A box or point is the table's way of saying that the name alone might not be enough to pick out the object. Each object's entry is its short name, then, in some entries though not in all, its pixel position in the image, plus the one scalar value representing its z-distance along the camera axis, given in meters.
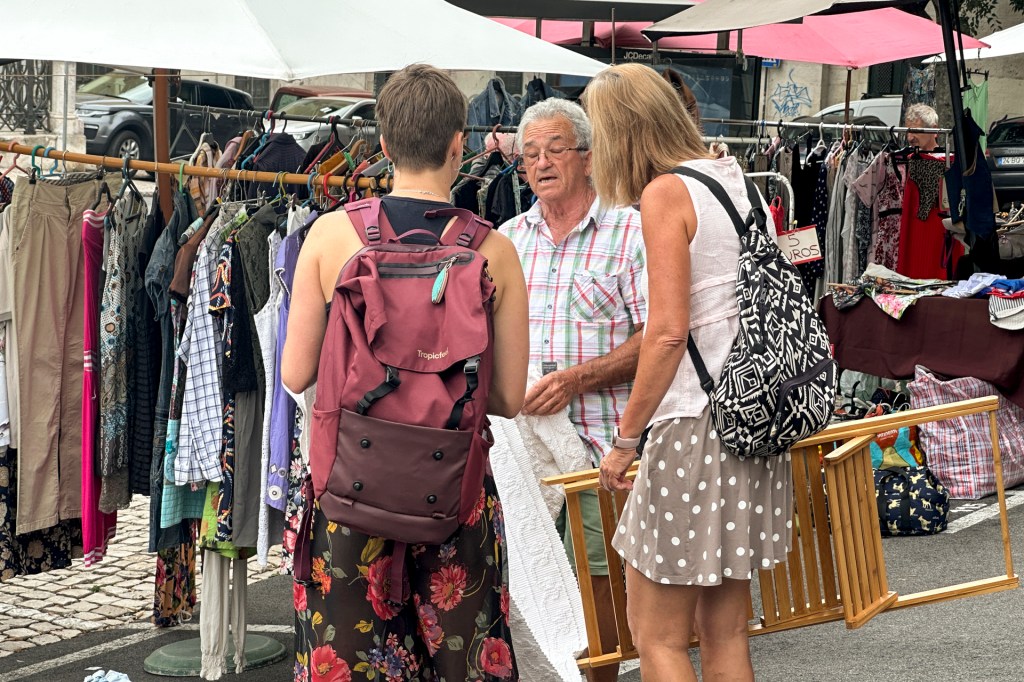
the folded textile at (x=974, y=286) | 7.04
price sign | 6.17
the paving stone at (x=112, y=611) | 5.53
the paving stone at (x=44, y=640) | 5.14
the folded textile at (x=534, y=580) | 3.51
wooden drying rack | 3.64
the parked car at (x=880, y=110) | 20.09
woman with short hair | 2.78
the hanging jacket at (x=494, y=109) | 7.23
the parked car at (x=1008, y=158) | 17.59
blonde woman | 3.17
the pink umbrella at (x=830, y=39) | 11.46
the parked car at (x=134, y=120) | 19.11
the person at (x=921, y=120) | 10.01
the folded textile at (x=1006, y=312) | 6.84
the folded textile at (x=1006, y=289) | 6.87
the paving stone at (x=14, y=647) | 5.06
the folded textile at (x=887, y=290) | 7.28
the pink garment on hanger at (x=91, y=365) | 4.58
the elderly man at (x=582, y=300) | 4.01
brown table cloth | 6.91
